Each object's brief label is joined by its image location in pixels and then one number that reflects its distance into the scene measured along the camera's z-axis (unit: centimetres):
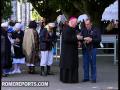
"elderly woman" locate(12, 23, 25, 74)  1382
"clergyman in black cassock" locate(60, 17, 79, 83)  1163
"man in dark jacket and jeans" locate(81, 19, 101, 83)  1172
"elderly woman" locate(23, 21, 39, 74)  1361
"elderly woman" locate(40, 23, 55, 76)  1341
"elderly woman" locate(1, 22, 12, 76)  1113
